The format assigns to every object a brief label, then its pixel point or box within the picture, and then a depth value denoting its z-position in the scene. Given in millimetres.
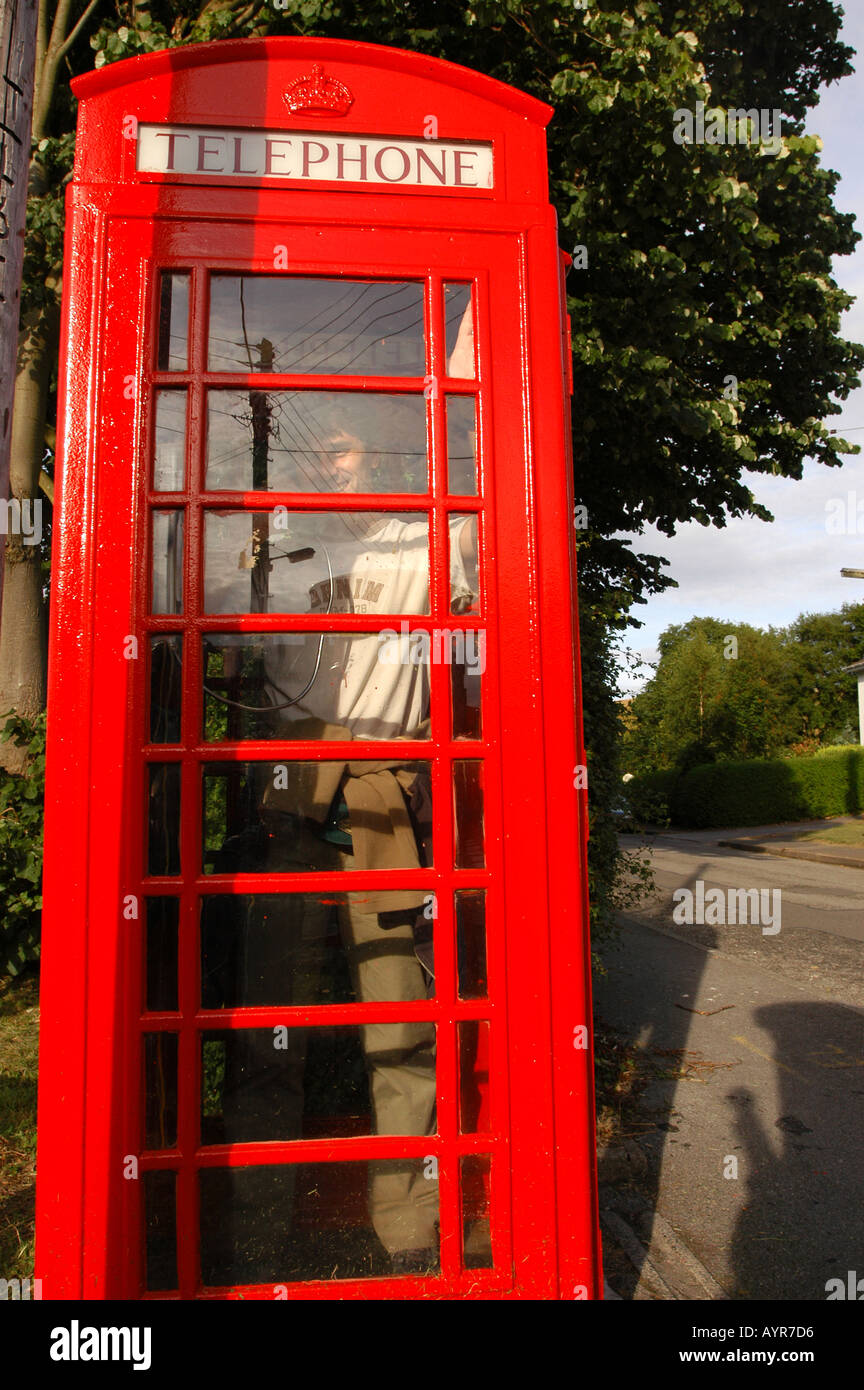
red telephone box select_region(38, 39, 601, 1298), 2105
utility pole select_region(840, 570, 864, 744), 35531
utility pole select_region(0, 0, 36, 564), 1923
